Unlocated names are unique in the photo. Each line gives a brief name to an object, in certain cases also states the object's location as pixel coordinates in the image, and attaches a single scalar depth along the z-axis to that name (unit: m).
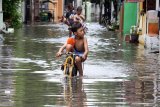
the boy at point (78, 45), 14.27
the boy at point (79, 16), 23.63
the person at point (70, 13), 24.11
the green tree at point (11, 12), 37.94
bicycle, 14.27
